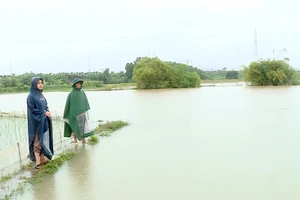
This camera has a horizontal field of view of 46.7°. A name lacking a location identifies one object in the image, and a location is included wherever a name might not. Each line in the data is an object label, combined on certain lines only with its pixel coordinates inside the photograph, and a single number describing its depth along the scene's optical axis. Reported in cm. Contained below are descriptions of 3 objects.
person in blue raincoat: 458
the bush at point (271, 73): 2680
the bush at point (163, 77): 2964
